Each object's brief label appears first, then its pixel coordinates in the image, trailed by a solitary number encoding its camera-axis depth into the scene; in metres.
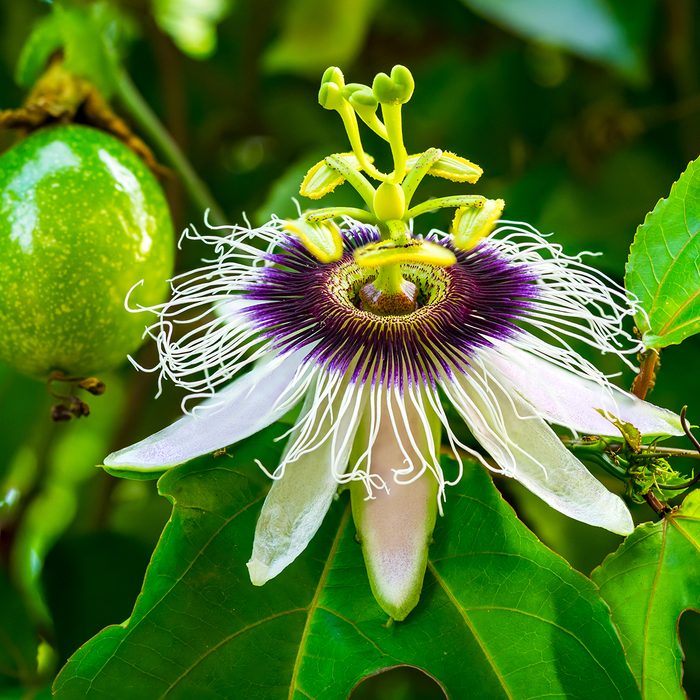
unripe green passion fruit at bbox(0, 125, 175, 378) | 0.30
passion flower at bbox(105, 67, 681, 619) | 0.28
